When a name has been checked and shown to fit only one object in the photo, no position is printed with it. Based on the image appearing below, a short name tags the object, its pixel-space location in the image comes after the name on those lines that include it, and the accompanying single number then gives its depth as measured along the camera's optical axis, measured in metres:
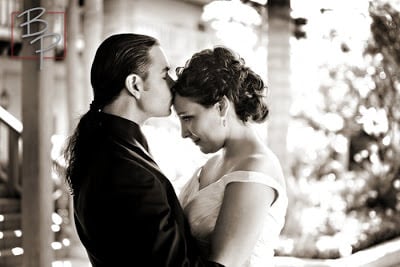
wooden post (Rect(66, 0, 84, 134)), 7.50
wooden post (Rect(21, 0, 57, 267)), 4.81
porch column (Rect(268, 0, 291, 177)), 7.17
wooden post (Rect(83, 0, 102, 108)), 7.27
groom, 1.91
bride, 2.07
